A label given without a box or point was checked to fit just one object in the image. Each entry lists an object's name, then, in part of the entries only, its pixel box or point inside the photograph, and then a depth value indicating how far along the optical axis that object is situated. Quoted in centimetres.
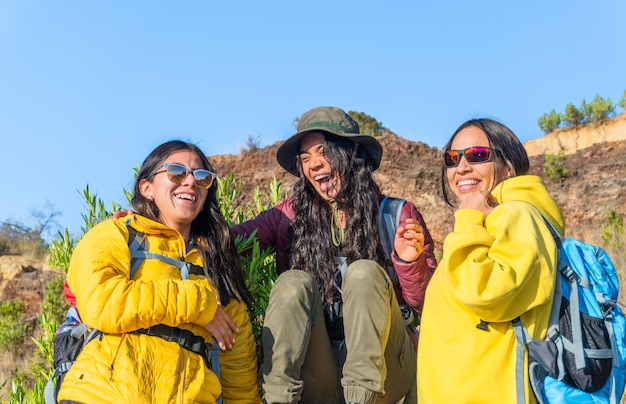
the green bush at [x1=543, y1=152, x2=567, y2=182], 1266
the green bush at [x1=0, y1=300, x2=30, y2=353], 912
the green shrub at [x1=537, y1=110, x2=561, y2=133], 2452
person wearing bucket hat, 319
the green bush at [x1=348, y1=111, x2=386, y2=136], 1853
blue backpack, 249
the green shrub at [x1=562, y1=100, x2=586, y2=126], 2348
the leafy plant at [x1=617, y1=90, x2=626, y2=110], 2230
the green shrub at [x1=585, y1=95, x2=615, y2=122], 2260
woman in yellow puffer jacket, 286
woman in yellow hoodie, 254
